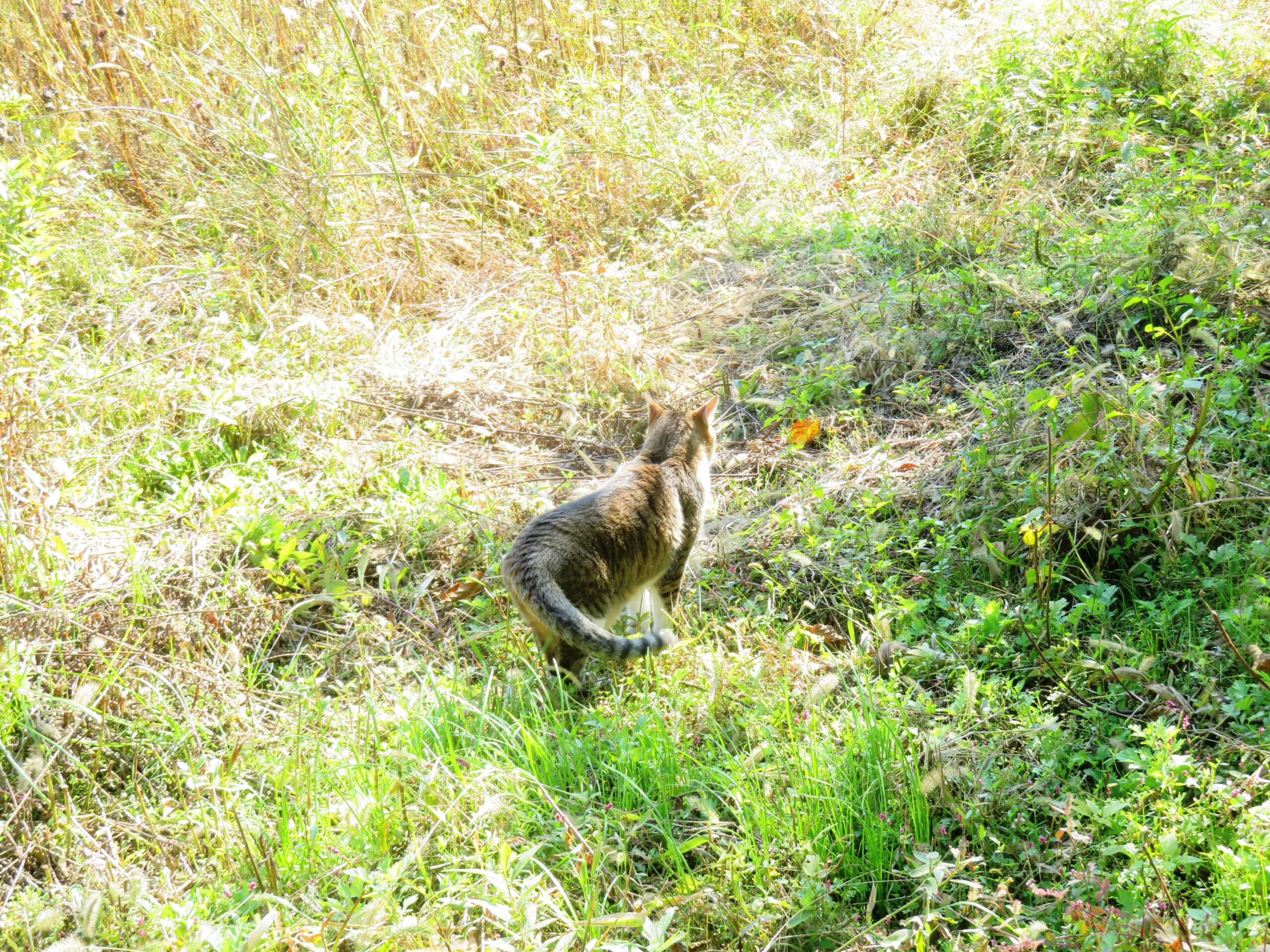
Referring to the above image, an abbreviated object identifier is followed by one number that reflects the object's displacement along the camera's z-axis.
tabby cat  2.81
